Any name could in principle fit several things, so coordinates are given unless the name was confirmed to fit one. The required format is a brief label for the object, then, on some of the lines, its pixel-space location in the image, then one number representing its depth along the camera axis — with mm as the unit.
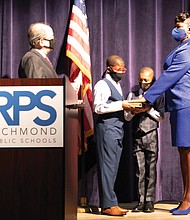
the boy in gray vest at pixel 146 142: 4031
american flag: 4336
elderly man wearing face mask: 2967
